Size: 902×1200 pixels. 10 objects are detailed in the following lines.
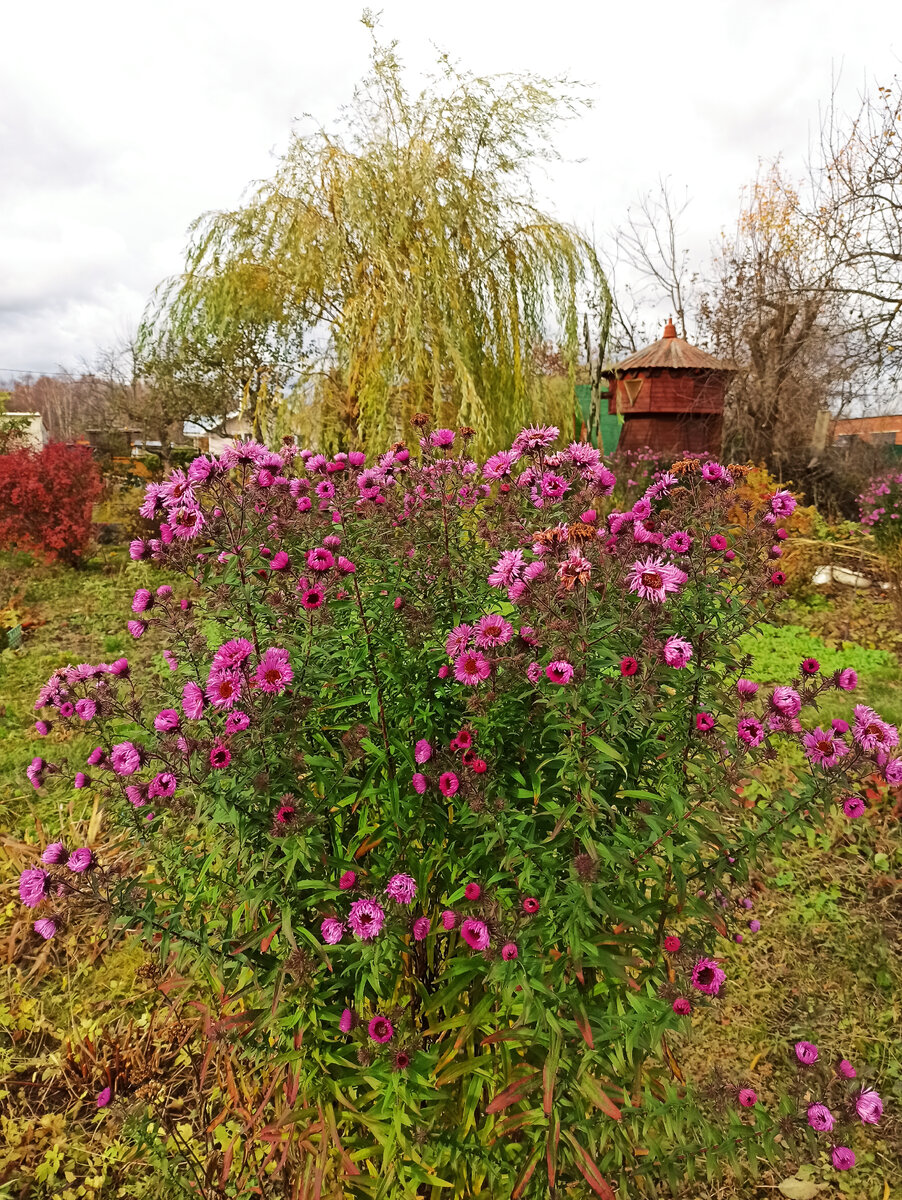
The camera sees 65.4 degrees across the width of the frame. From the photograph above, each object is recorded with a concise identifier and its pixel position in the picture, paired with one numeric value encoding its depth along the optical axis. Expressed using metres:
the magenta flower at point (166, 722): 1.63
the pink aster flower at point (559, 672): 1.42
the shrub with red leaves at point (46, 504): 8.30
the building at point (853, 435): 13.81
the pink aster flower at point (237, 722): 1.46
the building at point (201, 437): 21.72
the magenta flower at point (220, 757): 1.46
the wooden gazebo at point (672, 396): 14.56
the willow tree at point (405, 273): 6.43
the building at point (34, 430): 16.22
